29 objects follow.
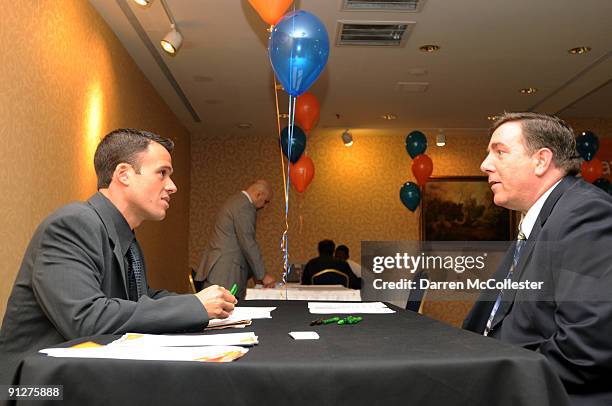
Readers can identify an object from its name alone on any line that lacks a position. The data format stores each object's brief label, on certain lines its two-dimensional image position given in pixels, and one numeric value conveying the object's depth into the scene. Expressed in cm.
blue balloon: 395
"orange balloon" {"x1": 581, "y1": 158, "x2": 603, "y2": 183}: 762
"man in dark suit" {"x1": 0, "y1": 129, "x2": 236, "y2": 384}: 154
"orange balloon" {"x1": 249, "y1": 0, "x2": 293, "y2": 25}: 390
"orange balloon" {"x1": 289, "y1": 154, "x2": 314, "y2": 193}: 677
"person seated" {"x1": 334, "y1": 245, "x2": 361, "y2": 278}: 740
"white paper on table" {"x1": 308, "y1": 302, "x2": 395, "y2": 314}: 216
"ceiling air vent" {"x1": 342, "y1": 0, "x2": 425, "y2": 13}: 493
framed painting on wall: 983
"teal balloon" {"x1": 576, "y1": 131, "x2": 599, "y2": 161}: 759
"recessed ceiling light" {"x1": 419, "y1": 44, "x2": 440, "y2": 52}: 588
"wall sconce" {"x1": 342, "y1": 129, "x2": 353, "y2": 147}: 920
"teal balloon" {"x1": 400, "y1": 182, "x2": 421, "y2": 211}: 901
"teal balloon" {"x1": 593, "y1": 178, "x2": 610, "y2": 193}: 773
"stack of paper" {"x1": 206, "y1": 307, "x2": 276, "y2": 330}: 171
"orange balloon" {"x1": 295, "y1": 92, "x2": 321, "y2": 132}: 616
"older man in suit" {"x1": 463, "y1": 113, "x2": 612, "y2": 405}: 159
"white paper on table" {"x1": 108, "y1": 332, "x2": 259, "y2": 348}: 129
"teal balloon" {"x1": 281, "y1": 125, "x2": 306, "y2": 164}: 672
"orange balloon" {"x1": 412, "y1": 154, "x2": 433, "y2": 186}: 865
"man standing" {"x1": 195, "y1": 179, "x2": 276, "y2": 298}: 635
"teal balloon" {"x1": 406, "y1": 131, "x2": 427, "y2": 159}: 876
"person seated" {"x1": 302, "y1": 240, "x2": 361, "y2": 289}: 612
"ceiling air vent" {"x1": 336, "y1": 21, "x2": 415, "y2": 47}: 536
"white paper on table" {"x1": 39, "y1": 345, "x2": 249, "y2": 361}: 115
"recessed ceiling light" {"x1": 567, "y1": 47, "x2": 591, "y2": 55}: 594
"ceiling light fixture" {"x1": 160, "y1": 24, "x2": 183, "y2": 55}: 499
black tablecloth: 111
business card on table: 146
